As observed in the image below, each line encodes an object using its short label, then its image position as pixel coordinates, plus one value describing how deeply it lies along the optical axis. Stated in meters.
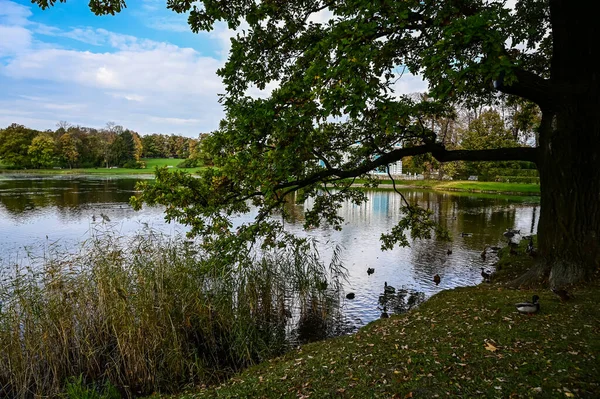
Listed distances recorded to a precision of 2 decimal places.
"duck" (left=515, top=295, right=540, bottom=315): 5.38
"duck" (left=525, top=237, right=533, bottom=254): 10.72
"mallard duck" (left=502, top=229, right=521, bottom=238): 16.50
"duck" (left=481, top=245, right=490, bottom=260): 13.65
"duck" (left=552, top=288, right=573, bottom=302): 5.64
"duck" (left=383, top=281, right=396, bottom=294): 10.19
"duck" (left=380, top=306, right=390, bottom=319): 8.35
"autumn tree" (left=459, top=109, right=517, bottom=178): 38.85
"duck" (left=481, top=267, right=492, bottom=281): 10.40
